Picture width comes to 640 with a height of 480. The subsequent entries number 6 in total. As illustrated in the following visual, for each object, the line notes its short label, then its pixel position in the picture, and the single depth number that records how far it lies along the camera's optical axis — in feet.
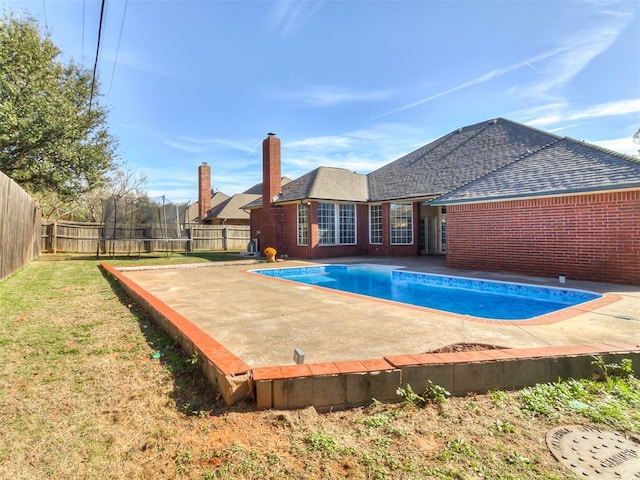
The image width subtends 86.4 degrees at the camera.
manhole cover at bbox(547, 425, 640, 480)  6.57
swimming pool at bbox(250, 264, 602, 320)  22.77
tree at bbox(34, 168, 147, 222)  82.29
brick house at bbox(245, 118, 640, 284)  27.73
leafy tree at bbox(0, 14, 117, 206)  41.60
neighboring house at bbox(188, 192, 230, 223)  121.36
